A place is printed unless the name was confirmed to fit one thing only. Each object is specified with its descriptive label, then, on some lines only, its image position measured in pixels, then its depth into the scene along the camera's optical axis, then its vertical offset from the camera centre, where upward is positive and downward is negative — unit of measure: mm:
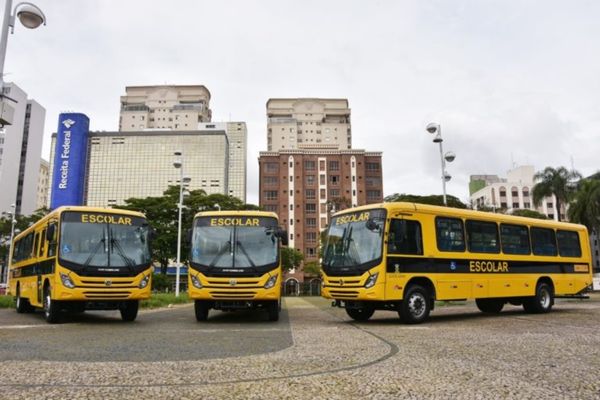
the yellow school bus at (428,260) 11461 +498
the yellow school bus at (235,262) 11977 +460
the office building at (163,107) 130375 +45490
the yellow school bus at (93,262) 11625 +483
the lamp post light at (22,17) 10648 +5677
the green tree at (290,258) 68062 +3167
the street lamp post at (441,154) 21062 +5427
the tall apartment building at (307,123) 122375 +38927
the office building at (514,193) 108338 +18933
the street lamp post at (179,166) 27025 +6158
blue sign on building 90312 +21766
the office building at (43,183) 131875 +26002
